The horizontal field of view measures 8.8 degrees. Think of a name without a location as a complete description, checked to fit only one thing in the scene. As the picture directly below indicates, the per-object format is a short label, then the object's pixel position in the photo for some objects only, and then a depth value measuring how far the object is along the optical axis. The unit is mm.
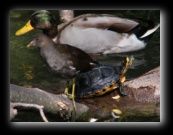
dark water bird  12520
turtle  13928
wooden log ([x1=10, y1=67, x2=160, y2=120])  12428
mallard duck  18007
